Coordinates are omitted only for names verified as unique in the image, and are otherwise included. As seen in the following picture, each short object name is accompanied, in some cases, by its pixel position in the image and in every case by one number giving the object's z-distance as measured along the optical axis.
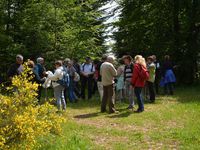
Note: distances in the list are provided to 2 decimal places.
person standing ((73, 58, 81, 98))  18.96
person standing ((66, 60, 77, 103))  17.84
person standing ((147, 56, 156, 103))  16.31
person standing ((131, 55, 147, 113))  13.76
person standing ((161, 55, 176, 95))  19.70
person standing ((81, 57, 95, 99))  18.80
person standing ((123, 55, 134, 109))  14.74
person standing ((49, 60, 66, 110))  13.37
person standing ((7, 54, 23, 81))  13.30
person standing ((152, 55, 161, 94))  20.23
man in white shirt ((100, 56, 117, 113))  13.96
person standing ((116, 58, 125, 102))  16.44
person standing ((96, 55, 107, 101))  16.12
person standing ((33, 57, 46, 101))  15.04
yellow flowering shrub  7.36
